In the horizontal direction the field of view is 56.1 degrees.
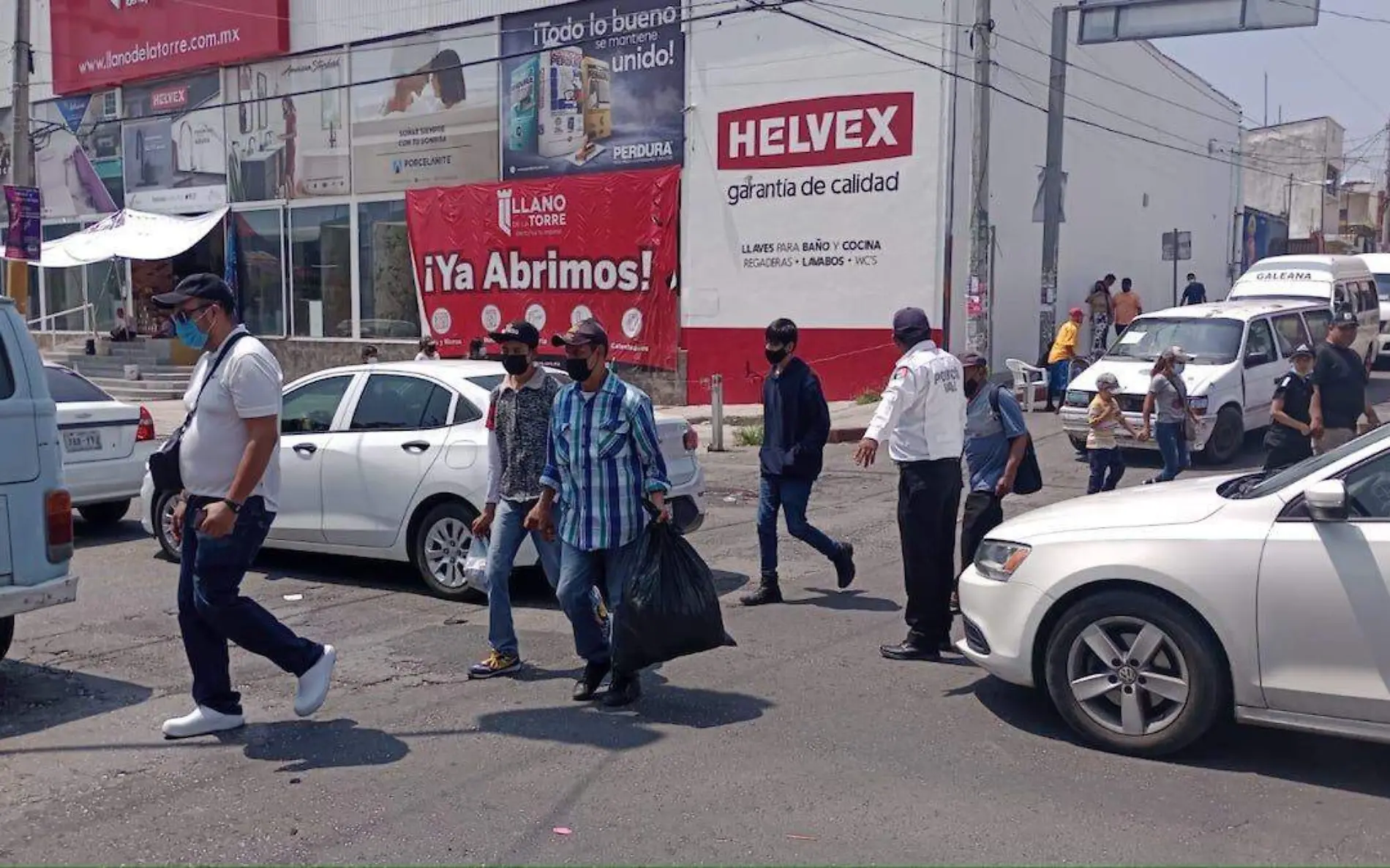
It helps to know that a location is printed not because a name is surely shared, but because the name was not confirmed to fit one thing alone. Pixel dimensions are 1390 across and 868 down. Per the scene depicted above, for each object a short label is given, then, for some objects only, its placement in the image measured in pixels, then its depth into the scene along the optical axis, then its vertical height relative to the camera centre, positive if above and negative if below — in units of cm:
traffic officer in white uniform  666 -77
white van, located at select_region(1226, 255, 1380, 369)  2286 +55
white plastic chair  1939 -104
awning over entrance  2464 +126
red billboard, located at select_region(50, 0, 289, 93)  2781 +606
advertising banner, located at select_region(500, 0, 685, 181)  2242 +391
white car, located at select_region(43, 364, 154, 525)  1062 -113
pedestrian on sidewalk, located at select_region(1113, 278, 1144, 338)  2353 +10
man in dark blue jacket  812 -84
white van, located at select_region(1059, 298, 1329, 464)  1453 -58
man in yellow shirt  1894 -65
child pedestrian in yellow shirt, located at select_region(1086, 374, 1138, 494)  1112 -108
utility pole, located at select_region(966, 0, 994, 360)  1802 +164
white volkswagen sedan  484 -115
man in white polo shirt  526 -78
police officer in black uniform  920 -75
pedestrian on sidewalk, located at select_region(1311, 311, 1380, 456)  898 -52
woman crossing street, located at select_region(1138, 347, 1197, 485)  1174 -85
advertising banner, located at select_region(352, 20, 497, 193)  2475 +386
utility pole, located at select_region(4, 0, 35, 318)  1869 +282
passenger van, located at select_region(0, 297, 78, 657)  598 -88
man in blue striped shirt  583 -73
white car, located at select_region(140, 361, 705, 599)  822 -102
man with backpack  726 -76
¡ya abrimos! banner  2277 +95
